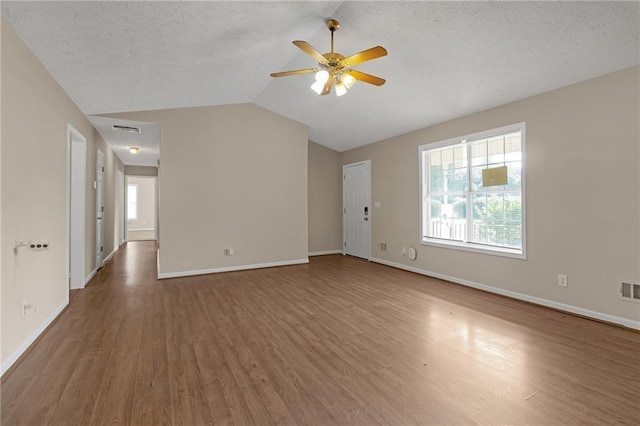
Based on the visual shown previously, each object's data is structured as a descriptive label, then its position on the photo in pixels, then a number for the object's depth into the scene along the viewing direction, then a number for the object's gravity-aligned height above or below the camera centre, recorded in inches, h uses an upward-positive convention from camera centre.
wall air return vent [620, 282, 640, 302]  111.7 -28.9
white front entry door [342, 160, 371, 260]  254.4 +4.9
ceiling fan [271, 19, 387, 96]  102.1 +53.3
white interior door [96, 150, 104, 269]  204.8 +5.5
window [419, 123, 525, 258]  151.8 +12.7
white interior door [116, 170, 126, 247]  322.7 +3.3
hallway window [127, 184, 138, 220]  449.1 +15.9
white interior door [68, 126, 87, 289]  163.8 +1.1
